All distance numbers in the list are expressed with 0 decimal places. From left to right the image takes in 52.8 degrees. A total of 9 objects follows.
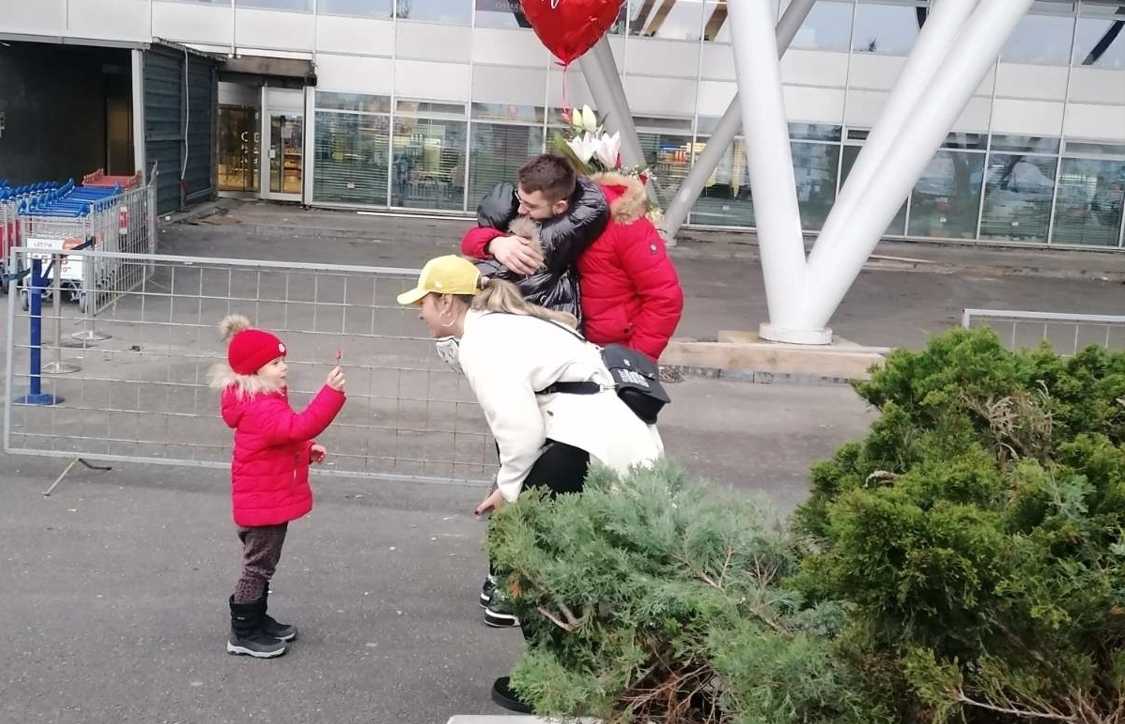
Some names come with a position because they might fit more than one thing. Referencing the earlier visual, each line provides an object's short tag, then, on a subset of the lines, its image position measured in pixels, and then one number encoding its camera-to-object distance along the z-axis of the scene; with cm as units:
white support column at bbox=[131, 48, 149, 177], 1791
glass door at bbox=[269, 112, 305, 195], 2605
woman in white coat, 365
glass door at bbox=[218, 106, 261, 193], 2611
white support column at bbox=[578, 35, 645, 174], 1936
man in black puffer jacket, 428
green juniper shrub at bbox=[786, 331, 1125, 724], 188
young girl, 448
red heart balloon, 1079
